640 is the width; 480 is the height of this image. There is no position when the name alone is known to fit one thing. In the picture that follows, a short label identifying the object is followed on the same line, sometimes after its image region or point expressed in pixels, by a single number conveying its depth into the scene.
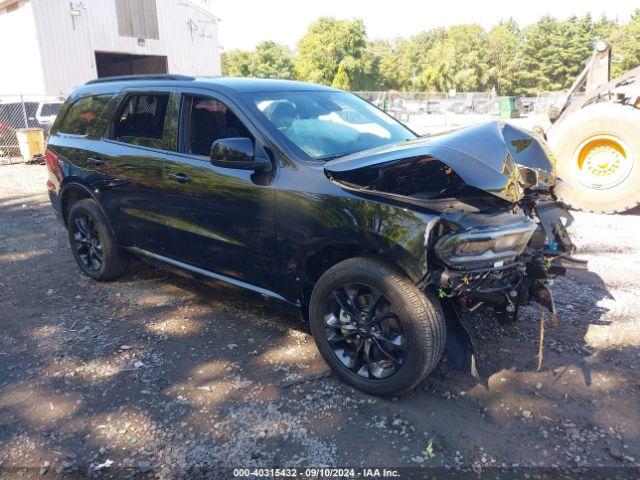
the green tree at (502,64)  69.94
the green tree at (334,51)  69.12
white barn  22.00
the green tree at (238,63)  91.81
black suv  2.80
